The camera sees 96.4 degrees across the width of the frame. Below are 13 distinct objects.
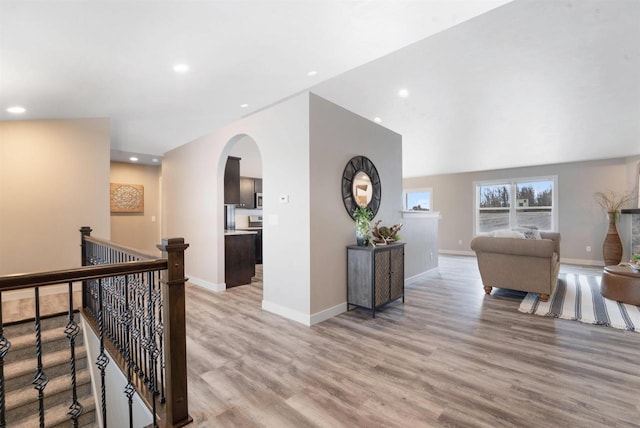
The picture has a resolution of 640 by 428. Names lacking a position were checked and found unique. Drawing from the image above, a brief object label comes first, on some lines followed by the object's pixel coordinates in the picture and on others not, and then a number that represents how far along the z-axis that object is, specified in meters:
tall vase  6.04
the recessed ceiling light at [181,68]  2.47
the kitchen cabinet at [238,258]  4.66
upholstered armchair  3.78
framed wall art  6.18
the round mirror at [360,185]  3.67
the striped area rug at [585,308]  3.17
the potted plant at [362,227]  3.63
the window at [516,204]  7.20
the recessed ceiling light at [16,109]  3.01
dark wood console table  3.37
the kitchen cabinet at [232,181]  5.22
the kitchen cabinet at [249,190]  7.20
